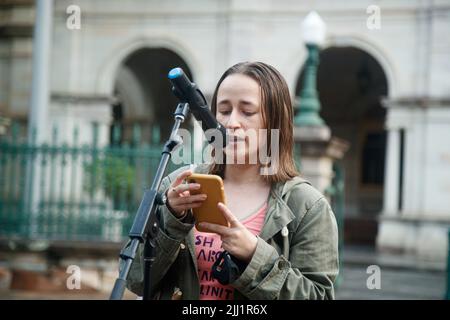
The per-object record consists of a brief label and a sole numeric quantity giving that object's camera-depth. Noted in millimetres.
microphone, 2737
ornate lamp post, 9390
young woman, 2729
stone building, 16473
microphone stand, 2670
